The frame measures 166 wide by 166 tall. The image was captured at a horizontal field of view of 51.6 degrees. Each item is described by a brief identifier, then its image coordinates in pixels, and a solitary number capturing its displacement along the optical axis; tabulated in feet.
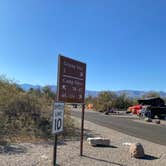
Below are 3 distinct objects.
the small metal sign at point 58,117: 14.97
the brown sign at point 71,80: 16.28
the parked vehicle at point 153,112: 72.50
